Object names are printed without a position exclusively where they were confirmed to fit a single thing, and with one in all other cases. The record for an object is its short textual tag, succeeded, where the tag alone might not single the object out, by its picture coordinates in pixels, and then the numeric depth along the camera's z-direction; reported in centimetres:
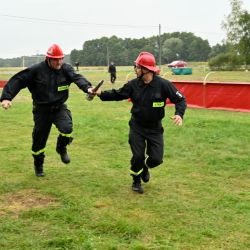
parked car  6500
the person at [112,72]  3326
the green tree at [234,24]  6769
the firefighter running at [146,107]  604
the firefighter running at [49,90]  640
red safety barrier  1491
